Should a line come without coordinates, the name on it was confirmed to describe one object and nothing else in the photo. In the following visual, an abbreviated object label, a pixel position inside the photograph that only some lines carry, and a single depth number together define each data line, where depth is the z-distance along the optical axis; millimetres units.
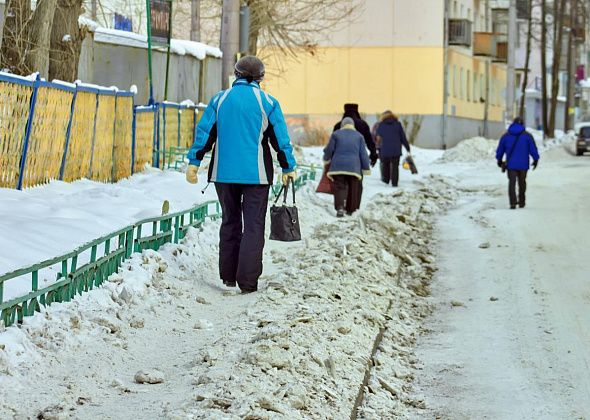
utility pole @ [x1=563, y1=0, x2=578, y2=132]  72875
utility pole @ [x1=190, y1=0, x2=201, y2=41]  38938
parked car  54469
